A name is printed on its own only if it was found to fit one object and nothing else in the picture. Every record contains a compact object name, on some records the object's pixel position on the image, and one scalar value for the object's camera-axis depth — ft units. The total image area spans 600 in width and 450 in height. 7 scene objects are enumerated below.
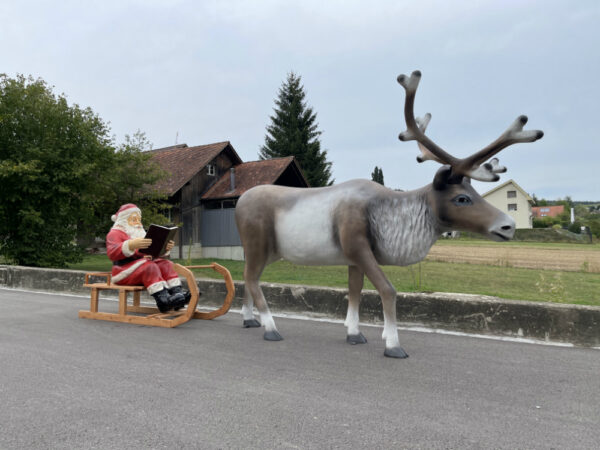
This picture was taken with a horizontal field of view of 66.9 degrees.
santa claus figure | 17.54
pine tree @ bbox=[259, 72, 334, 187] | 110.73
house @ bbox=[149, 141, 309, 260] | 68.08
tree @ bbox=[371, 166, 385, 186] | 181.47
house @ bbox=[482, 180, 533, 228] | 211.82
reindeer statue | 12.84
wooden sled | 17.25
